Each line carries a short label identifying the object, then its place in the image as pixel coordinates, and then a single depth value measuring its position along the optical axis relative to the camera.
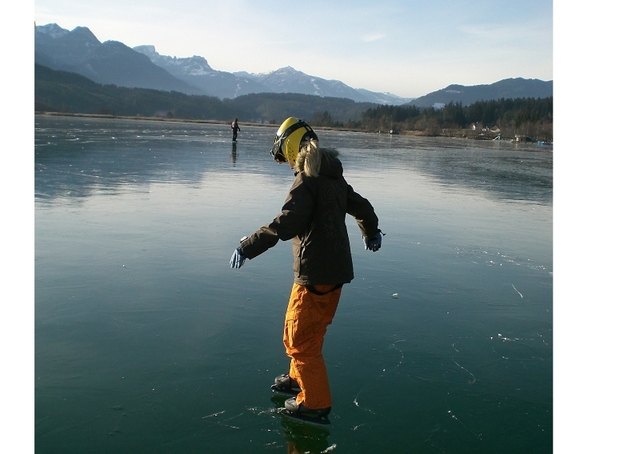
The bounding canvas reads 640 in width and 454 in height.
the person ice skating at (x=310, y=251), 3.47
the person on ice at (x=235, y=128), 33.07
